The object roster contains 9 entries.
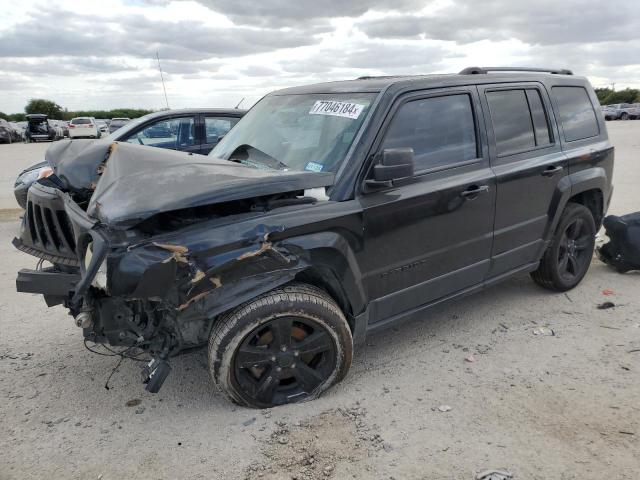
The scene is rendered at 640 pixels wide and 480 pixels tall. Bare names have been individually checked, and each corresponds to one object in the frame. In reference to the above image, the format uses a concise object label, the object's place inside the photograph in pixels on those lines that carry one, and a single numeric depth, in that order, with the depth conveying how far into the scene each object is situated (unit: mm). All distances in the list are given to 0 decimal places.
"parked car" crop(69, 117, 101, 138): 29812
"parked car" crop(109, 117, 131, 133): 27422
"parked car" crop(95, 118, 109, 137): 32778
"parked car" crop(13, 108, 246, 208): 7391
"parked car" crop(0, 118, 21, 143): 29625
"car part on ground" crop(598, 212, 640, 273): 5113
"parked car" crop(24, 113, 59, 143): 29714
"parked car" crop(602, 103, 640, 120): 45094
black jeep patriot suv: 2688
